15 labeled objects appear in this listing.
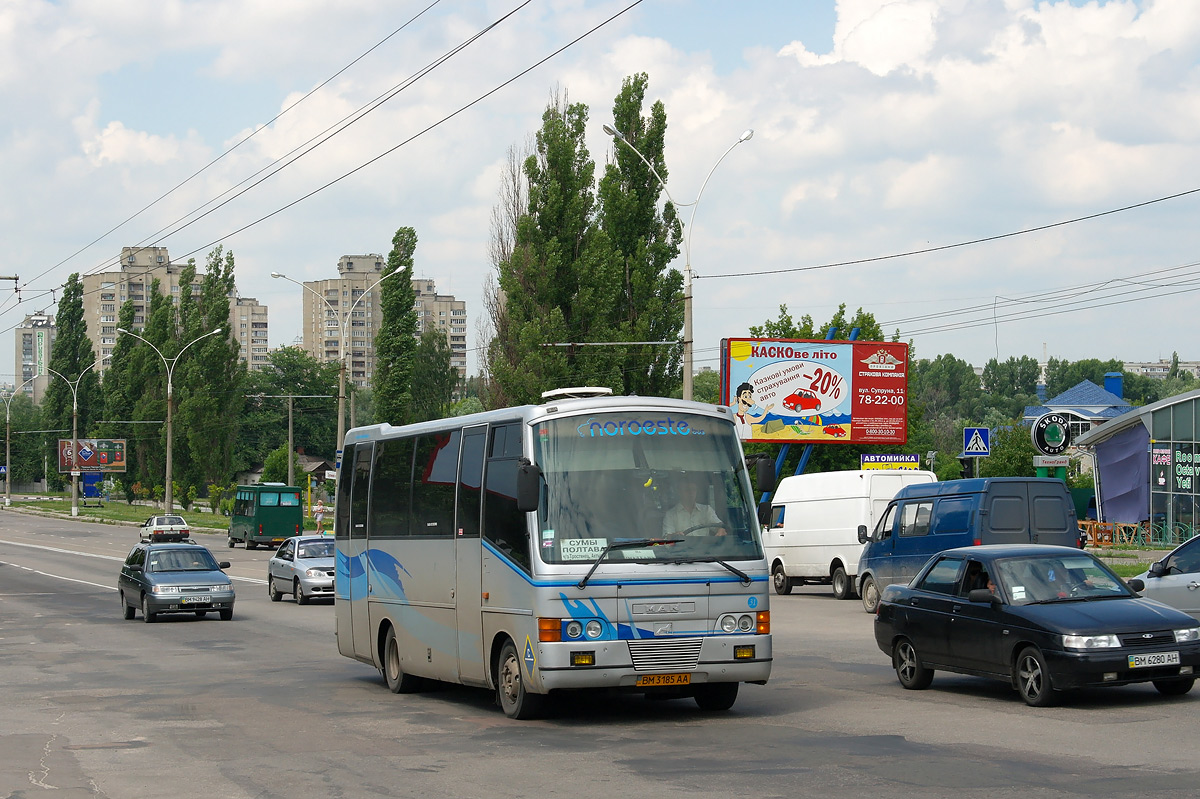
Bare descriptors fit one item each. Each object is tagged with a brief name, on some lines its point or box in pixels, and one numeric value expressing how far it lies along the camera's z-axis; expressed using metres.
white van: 28.28
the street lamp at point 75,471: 91.93
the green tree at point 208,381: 86.56
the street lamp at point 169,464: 64.94
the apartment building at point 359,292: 179.14
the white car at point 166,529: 46.42
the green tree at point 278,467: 109.38
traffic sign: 29.56
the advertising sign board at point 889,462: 35.62
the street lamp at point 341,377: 41.50
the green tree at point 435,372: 105.31
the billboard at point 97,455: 101.75
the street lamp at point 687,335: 32.53
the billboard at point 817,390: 44.72
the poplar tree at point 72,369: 112.56
